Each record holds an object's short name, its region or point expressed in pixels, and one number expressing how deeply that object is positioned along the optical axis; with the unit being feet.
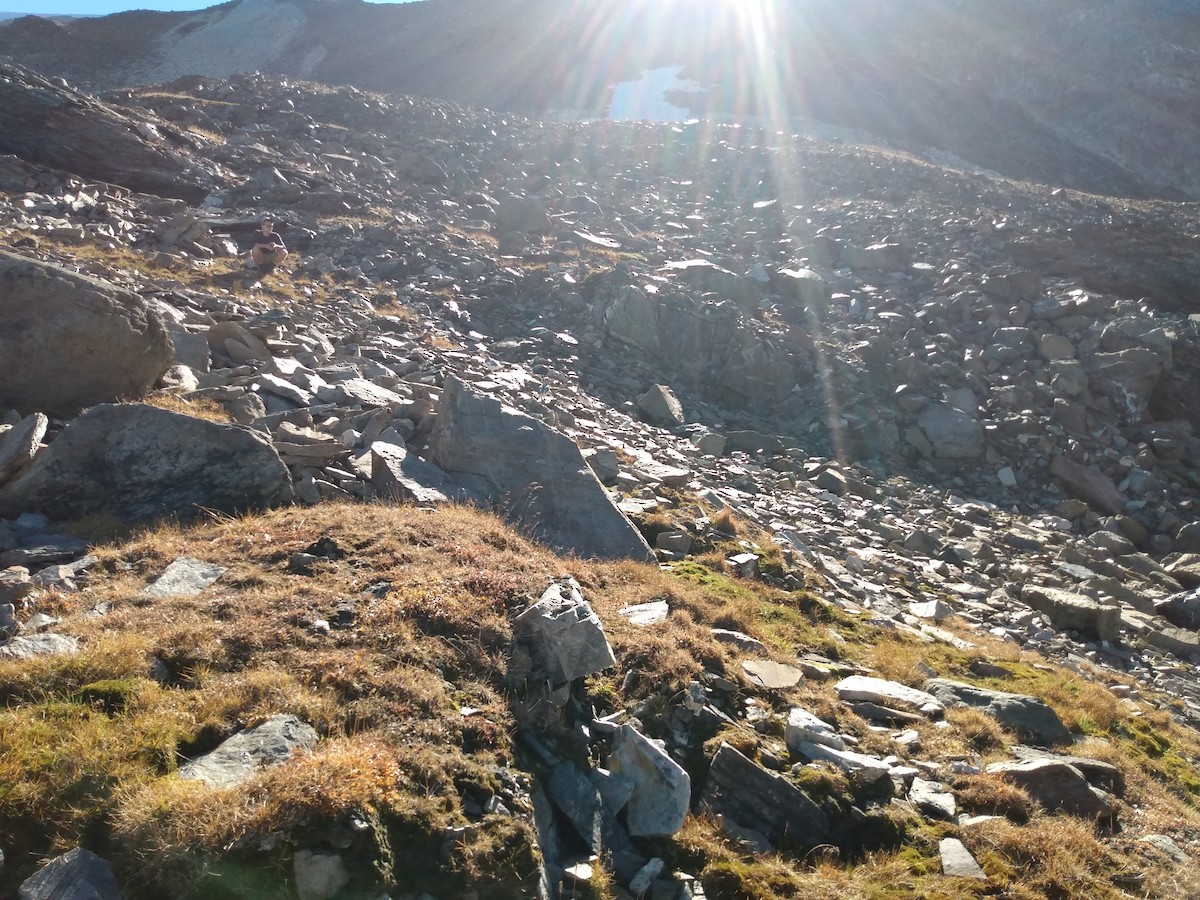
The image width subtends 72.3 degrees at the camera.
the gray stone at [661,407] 59.67
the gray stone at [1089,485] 59.36
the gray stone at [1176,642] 42.32
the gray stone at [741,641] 25.93
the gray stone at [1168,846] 20.72
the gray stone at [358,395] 38.73
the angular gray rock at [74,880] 11.37
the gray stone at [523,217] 92.58
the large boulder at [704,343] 68.90
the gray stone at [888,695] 24.86
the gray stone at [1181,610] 45.93
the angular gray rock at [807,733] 21.01
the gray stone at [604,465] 40.06
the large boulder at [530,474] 31.37
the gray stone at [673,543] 34.22
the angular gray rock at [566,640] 19.01
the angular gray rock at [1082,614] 41.60
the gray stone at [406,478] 30.09
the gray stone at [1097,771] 23.45
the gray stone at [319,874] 11.93
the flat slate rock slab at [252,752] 13.50
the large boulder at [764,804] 18.21
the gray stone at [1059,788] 21.17
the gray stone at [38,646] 16.22
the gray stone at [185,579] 20.18
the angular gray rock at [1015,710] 25.72
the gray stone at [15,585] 19.72
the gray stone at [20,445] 25.86
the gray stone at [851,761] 19.71
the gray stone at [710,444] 55.52
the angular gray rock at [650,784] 16.81
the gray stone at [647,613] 24.69
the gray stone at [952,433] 63.36
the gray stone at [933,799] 19.60
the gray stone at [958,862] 17.43
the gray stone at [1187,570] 50.65
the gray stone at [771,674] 23.72
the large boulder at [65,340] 29.71
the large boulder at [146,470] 25.32
